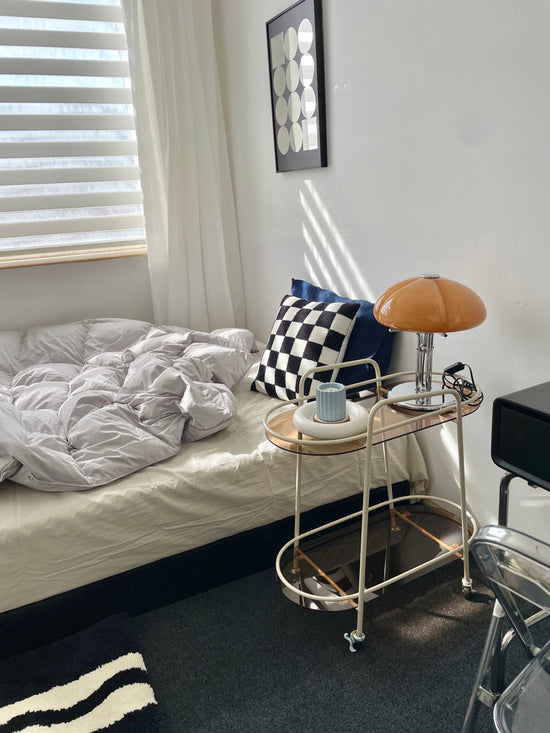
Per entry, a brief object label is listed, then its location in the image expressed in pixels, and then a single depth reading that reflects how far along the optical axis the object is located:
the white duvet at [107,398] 1.64
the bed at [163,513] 1.51
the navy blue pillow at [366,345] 2.05
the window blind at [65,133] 2.72
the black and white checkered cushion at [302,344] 2.04
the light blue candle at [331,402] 1.50
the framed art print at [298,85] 2.18
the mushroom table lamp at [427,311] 1.52
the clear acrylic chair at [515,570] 0.82
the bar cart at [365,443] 1.44
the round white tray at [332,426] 1.46
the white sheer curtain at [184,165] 2.75
